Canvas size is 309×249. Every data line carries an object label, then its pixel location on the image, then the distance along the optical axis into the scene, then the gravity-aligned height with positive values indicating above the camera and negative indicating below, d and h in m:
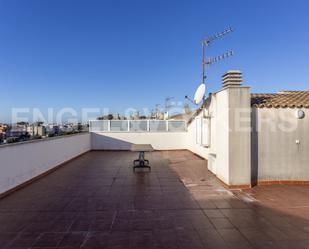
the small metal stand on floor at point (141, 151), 6.85 -0.92
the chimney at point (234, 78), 5.17 +1.22
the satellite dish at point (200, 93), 8.09 +1.29
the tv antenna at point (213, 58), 10.12 +4.26
